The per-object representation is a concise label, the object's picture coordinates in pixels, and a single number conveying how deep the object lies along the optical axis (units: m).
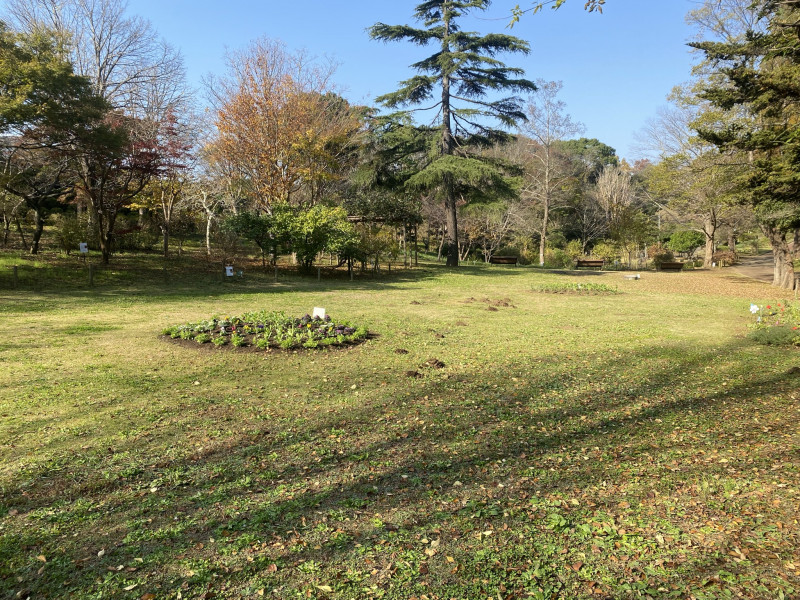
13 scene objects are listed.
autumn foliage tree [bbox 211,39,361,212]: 19.73
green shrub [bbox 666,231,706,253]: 35.25
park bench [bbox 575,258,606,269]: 27.53
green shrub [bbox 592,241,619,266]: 30.39
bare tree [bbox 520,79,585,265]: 28.33
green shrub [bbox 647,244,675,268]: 28.99
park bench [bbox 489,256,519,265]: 29.37
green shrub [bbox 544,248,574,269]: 29.30
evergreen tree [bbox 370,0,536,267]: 22.33
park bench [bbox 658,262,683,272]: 26.31
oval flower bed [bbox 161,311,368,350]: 6.73
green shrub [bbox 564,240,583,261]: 30.05
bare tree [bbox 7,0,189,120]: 18.94
